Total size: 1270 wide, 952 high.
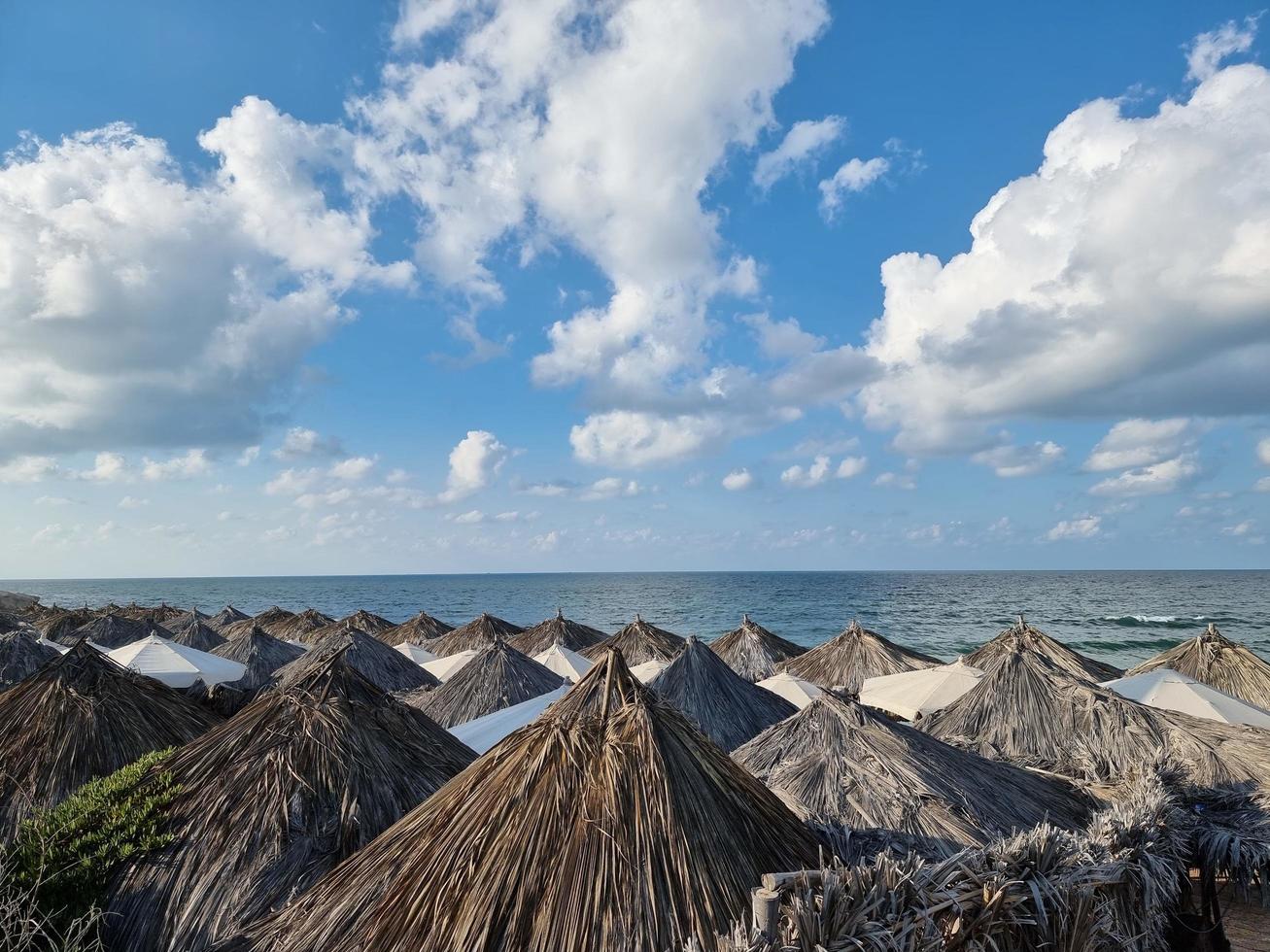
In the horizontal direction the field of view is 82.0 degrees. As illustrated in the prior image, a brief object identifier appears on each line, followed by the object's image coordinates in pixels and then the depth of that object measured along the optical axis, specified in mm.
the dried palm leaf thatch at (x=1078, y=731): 8258
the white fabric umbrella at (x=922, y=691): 12156
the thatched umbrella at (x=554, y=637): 21438
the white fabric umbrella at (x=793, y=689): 12586
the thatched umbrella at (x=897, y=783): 5453
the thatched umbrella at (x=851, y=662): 16188
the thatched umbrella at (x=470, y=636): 21328
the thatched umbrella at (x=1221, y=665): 12914
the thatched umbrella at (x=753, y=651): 18469
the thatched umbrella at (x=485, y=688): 12984
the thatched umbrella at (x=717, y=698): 10945
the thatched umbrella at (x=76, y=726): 5398
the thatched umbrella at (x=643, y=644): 17891
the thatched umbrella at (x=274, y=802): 4020
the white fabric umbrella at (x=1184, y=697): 10586
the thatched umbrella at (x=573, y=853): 2969
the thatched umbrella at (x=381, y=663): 15500
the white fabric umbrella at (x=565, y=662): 16438
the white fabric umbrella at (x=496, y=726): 7832
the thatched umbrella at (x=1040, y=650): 12469
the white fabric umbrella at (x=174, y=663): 13469
